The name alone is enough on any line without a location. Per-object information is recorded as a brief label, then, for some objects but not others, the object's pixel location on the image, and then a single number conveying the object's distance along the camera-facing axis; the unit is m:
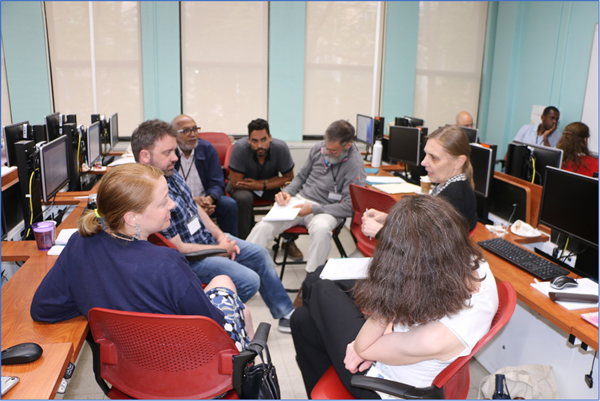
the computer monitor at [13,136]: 3.13
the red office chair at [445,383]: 1.27
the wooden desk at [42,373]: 1.15
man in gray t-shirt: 3.79
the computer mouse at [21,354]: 1.24
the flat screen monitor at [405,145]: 4.19
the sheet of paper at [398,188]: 3.59
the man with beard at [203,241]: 2.27
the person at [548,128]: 5.46
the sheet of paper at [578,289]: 1.75
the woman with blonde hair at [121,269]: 1.40
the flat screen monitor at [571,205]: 1.95
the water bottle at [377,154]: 4.70
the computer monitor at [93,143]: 3.85
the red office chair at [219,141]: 4.69
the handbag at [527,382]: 1.96
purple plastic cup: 2.08
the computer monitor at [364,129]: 5.28
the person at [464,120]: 5.72
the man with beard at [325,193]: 3.15
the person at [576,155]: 3.97
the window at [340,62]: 6.09
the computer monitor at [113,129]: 4.86
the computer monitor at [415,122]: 5.30
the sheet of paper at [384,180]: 3.96
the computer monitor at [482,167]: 2.96
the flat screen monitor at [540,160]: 2.99
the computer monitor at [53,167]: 2.49
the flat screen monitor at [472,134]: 4.31
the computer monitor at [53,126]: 3.86
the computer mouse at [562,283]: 1.84
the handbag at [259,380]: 1.42
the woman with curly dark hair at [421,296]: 1.20
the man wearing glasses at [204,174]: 3.51
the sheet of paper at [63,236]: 2.17
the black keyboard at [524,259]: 1.98
